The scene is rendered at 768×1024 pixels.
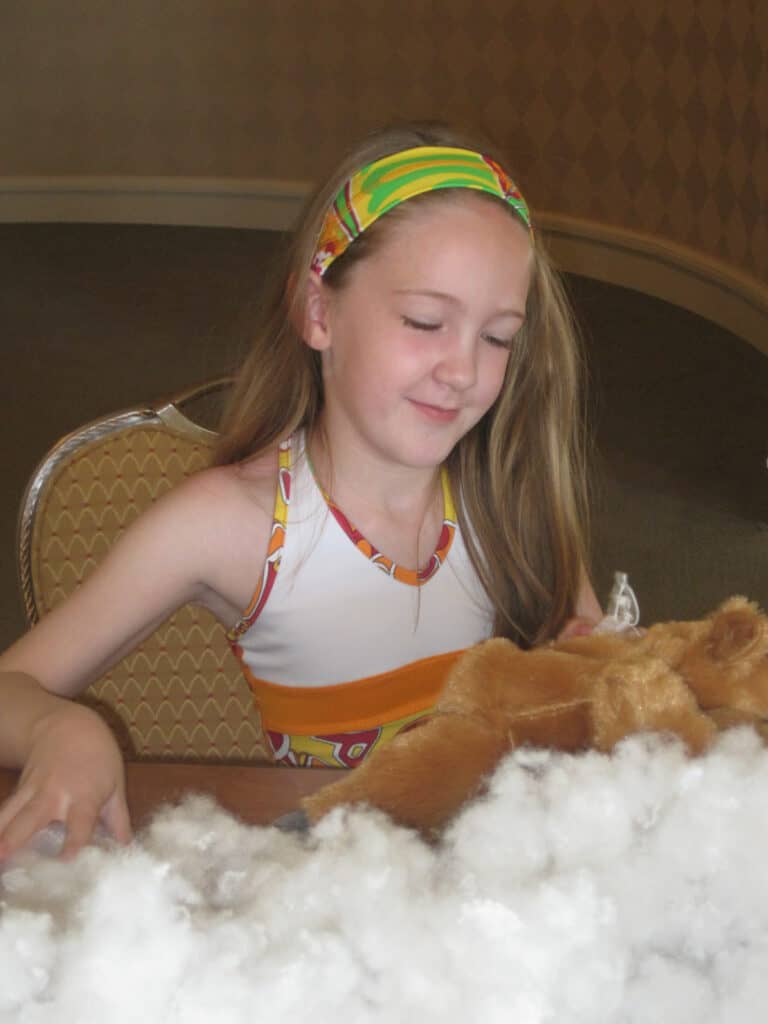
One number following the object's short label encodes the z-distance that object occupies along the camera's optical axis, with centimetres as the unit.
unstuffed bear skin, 129
